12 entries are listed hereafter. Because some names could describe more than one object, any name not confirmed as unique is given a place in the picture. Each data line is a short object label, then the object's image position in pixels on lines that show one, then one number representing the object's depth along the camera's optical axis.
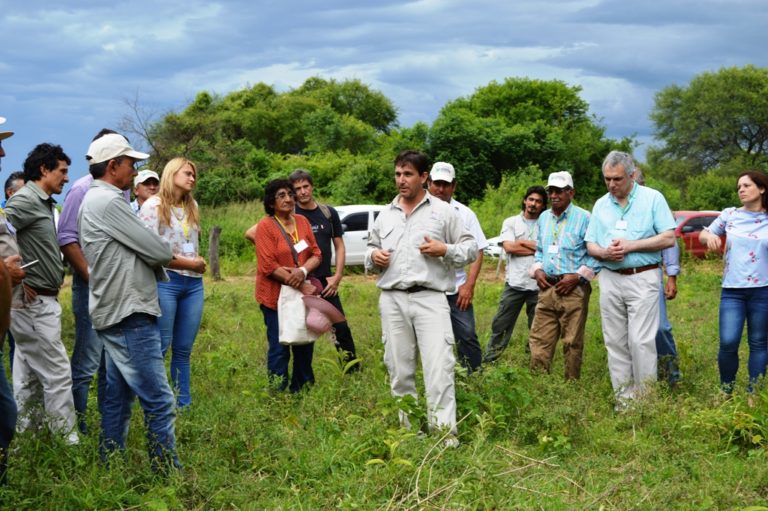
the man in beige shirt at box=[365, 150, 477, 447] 5.89
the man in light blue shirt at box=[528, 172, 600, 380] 7.45
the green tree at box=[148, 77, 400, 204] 33.88
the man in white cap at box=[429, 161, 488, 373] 7.31
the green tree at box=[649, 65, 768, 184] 55.22
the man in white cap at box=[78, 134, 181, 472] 4.77
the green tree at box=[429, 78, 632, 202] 34.16
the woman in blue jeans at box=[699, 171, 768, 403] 6.72
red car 21.53
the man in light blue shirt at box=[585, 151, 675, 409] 6.74
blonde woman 6.41
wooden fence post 18.95
